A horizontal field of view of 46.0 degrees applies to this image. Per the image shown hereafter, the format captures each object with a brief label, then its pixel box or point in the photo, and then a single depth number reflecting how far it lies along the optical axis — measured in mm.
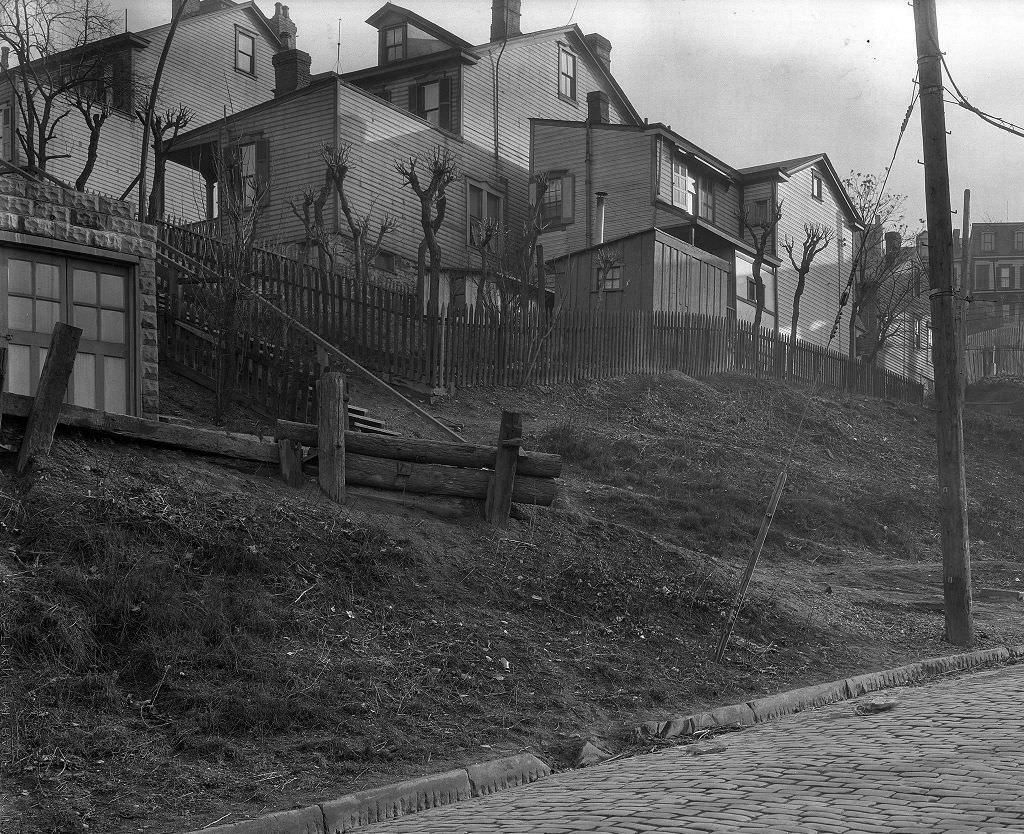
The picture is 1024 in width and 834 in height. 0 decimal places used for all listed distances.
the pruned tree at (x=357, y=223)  29261
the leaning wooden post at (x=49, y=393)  9620
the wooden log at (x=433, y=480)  11695
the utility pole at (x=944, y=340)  12750
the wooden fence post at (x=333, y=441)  11352
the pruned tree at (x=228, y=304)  17578
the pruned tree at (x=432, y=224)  24141
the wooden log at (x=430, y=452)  11594
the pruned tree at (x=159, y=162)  28125
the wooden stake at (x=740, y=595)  10688
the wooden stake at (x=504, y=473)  12008
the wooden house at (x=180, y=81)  34812
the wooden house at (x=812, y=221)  41000
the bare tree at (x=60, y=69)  27328
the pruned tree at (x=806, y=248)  34456
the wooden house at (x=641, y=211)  33469
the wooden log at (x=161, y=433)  10117
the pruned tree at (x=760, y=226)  35250
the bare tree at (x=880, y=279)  41875
